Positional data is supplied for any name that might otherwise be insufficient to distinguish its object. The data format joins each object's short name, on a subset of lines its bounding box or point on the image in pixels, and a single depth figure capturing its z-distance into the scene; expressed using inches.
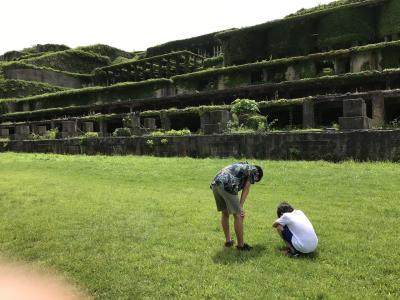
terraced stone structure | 928.3
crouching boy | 241.4
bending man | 253.3
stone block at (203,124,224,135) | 728.6
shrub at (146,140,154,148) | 777.6
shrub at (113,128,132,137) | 863.7
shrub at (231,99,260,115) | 821.5
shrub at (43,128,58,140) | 1021.4
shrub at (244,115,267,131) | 756.6
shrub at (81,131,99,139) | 892.2
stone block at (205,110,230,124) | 743.1
